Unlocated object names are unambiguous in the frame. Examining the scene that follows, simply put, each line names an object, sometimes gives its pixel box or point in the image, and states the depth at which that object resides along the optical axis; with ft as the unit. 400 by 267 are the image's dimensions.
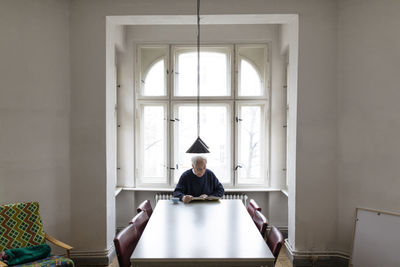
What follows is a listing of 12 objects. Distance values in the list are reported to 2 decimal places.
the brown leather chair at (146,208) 10.68
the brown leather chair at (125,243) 7.39
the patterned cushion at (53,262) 8.98
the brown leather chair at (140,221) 9.20
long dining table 6.82
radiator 15.48
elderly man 12.67
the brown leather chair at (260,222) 8.90
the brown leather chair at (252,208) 10.75
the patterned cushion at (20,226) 9.46
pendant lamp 10.76
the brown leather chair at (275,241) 7.53
